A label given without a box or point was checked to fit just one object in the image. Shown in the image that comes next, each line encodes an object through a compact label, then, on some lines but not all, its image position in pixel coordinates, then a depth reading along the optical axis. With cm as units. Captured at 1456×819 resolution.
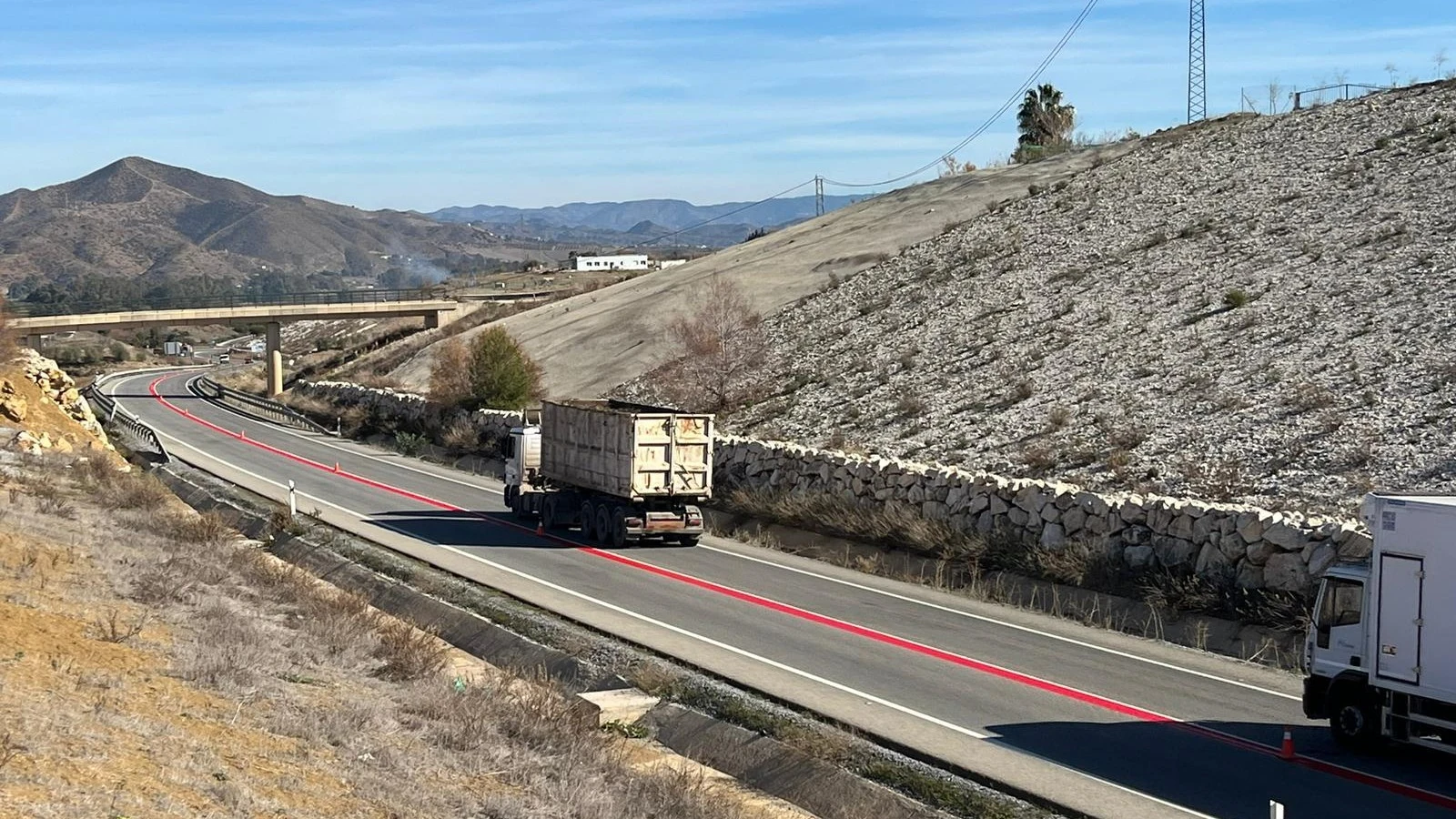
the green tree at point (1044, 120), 8338
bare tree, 4456
